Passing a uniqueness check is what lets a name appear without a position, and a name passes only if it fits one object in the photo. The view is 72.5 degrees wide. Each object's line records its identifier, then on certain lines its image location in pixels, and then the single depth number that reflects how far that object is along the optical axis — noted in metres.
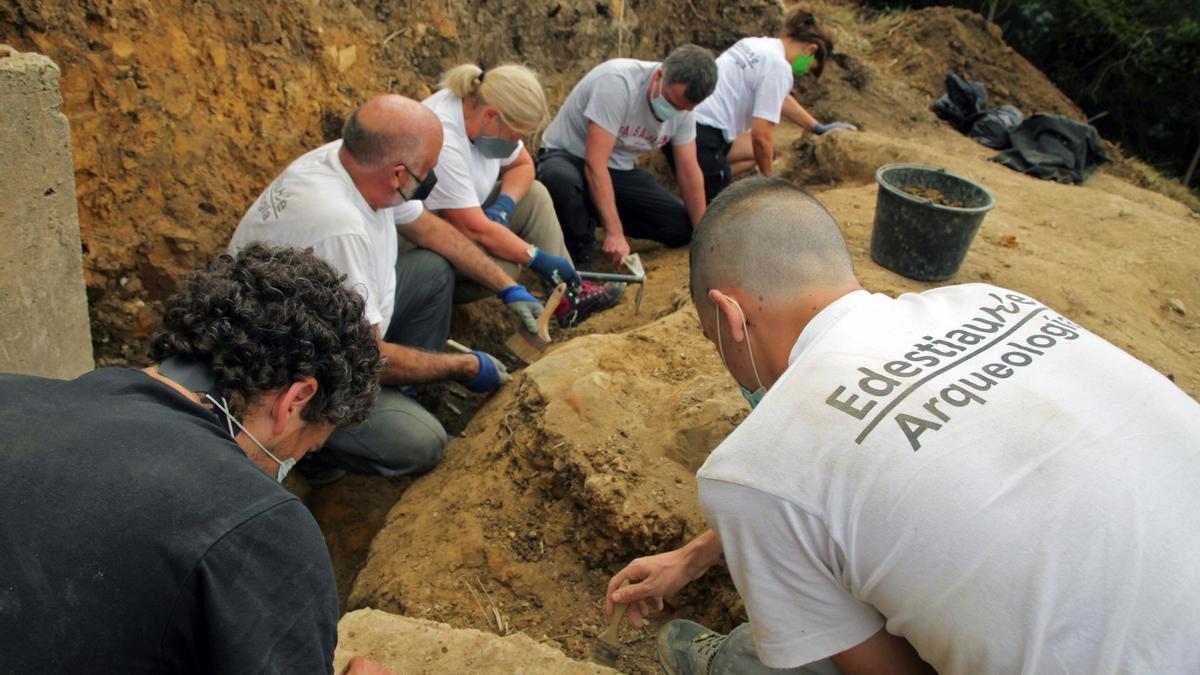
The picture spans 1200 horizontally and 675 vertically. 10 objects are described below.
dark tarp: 7.34
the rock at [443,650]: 2.12
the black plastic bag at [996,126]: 8.00
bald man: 3.03
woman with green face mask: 5.55
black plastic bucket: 4.30
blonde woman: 3.95
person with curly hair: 1.20
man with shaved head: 1.17
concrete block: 2.28
